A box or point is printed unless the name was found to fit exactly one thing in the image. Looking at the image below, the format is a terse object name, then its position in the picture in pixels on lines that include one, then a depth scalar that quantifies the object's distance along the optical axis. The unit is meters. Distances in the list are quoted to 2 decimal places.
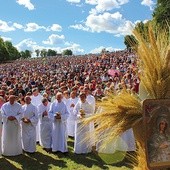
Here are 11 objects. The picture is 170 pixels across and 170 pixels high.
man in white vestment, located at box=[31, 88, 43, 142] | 9.02
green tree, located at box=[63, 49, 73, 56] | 94.00
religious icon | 2.23
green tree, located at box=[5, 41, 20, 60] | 79.52
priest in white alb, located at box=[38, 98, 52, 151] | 7.56
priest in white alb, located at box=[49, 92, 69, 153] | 7.23
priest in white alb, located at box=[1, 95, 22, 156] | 6.96
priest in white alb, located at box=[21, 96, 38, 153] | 7.19
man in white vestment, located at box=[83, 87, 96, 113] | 7.59
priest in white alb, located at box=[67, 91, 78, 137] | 8.34
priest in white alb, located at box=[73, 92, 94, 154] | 7.18
